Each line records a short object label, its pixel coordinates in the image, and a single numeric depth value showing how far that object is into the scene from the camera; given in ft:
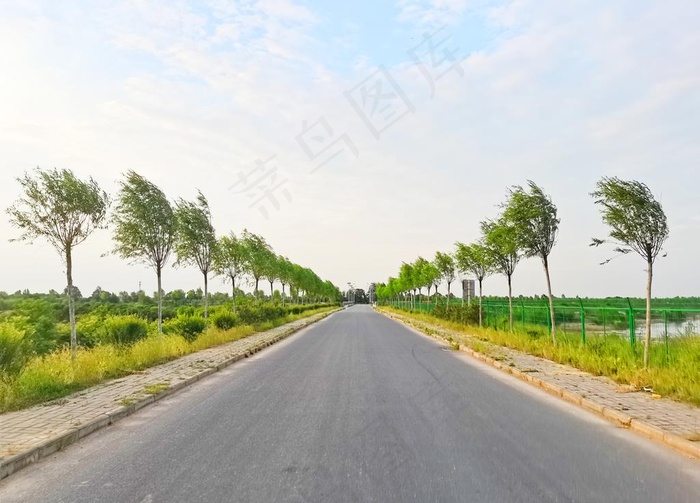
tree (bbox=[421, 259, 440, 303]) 146.30
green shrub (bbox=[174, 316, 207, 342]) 65.98
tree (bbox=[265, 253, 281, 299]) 121.30
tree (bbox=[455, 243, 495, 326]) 85.71
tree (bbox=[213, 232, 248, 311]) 92.89
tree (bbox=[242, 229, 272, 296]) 109.91
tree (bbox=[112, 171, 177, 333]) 60.23
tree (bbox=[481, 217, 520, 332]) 64.95
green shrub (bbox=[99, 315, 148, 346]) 51.67
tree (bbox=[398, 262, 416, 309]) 187.62
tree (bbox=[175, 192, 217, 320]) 77.82
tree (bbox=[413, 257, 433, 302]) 158.71
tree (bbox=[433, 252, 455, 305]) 130.52
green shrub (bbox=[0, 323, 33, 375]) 30.62
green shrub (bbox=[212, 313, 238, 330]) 83.24
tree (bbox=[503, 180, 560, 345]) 54.70
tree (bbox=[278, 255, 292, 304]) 155.96
